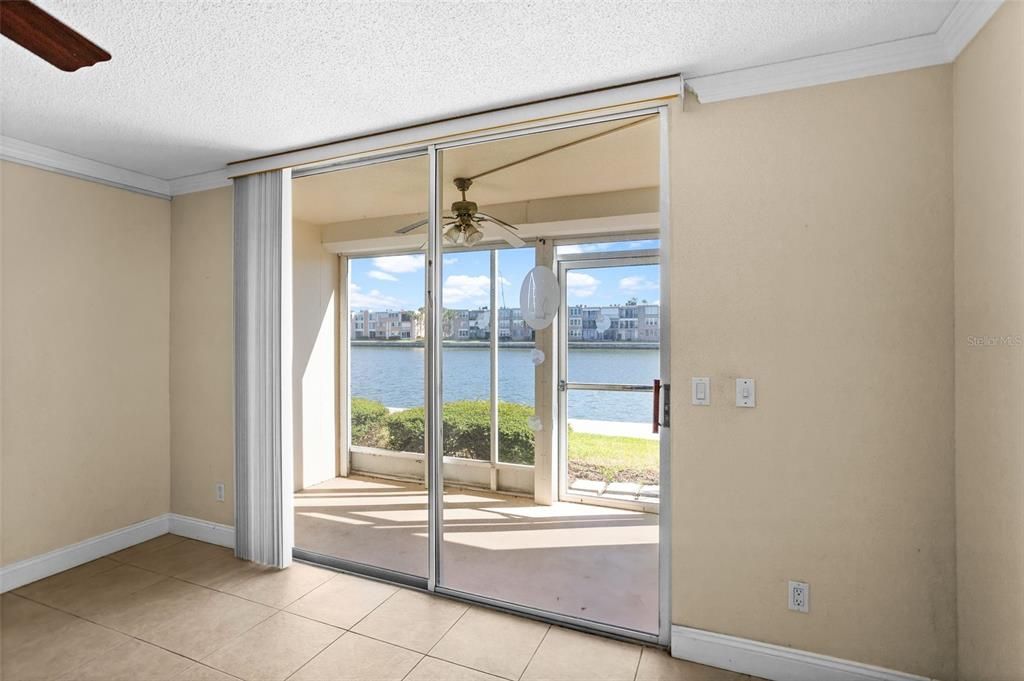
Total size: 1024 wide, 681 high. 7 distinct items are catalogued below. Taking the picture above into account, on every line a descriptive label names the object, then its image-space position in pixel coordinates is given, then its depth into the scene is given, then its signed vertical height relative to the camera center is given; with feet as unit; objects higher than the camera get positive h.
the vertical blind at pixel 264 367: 10.09 -0.54
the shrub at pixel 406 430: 10.85 -1.96
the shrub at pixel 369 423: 11.53 -1.93
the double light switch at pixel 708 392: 6.85 -0.71
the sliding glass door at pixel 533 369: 8.77 -0.51
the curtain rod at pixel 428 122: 7.35 +3.73
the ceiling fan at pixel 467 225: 9.08 +2.10
